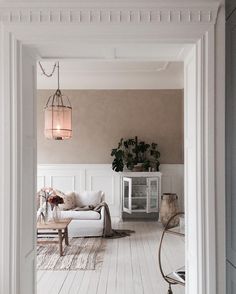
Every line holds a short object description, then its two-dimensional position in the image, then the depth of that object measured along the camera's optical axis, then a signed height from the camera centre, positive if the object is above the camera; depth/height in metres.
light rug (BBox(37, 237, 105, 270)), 4.67 -1.52
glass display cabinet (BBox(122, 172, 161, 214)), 7.58 -0.88
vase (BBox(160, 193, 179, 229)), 7.22 -1.17
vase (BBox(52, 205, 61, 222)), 5.55 -0.99
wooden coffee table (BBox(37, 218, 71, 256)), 5.21 -1.13
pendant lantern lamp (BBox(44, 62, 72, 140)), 5.50 +0.45
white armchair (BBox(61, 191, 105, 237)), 6.20 -1.27
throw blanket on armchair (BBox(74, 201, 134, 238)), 6.29 -1.39
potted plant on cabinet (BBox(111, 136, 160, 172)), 7.82 -0.06
